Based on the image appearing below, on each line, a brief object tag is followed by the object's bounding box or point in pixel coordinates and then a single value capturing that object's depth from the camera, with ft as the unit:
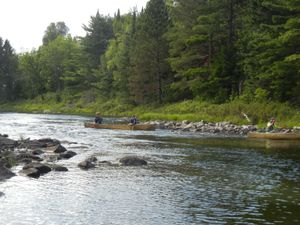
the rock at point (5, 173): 68.96
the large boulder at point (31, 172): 71.15
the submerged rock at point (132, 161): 84.57
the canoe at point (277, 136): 126.82
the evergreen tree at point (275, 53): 150.41
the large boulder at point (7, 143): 103.95
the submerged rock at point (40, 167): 73.72
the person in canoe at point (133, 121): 165.29
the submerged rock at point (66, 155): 92.73
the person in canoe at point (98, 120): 171.94
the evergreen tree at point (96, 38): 355.77
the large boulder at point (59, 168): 76.56
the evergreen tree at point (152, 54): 229.25
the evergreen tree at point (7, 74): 400.06
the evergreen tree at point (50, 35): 492.21
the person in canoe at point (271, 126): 134.92
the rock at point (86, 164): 80.03
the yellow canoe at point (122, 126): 162.91
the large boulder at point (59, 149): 99.30
